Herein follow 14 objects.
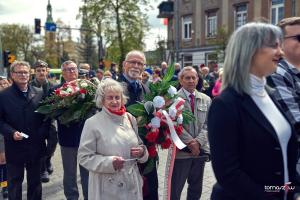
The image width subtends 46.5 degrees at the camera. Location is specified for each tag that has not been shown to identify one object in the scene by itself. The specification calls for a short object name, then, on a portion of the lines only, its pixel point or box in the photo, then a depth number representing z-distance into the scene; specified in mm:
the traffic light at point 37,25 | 25030
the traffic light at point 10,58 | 18880
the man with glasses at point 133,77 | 3969
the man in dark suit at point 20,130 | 4234
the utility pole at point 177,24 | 30058
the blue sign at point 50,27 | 26141
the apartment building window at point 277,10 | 23422
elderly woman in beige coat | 3189
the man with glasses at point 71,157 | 4551
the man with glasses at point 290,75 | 2131
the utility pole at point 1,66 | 17791
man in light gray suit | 4141
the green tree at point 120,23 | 20078
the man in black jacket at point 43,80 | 5974
